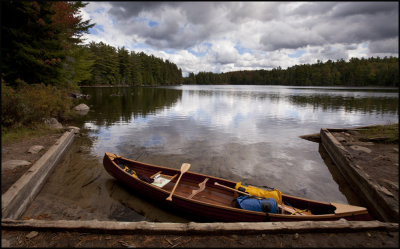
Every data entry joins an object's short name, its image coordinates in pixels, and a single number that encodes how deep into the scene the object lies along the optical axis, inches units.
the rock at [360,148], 388.9
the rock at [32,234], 151.4
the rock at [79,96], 1507.1
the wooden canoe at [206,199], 200.1
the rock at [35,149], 325.4
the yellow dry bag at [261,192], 229.4
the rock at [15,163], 265.3
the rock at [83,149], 439.1
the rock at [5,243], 126.1
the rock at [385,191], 231.9
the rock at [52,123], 523.8
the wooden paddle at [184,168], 289.0
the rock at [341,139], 468.3
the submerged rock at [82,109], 912.4
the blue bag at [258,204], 206.4
